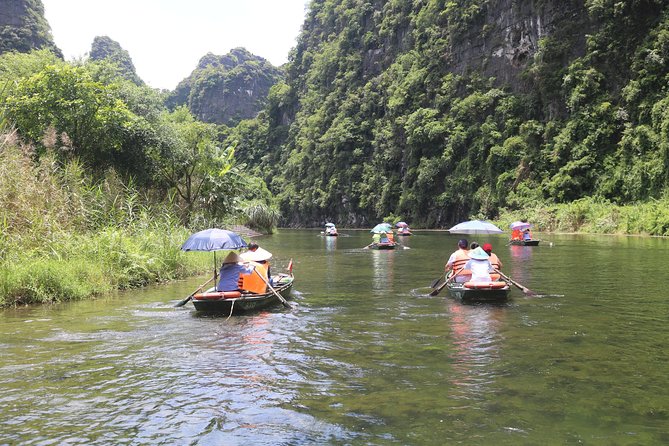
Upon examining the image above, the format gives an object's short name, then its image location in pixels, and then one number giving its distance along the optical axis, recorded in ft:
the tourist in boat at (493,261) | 44.68
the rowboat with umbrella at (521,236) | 102.94
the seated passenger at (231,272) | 40.09
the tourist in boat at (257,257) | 43.21
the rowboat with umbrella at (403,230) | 154.71
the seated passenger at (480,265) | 42.63
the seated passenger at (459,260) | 45.96
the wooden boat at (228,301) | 38.42
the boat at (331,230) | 165.48
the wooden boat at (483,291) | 41.16
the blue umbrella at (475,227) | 62.69
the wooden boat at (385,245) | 101.19
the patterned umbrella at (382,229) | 98.63
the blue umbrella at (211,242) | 40.68
